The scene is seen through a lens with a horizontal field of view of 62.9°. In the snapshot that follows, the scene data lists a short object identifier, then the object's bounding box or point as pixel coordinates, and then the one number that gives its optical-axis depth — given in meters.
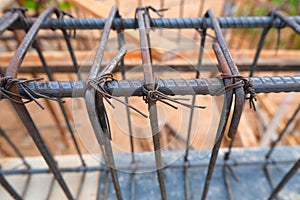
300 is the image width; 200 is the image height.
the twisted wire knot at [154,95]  0.40
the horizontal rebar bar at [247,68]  1.23
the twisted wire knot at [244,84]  0.42
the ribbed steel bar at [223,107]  0.44
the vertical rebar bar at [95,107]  0.41
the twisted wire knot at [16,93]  0.41
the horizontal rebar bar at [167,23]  0.71
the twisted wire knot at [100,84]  0.40
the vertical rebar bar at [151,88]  0.42
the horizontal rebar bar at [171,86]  0.43
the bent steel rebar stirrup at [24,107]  0.44
